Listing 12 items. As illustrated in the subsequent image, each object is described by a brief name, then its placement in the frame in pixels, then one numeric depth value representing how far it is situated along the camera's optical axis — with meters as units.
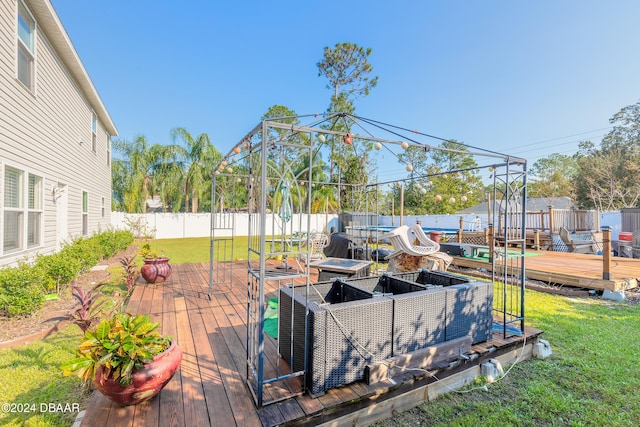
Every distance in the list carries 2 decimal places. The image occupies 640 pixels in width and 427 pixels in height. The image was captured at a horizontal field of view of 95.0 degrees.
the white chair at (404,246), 6.03
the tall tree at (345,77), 19.20
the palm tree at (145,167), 20.33
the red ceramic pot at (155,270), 5.38
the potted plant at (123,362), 1.84
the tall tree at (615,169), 20.61
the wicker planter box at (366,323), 2.14
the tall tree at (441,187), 25.56
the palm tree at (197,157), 21.20
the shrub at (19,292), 3.57
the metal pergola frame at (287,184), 2.06
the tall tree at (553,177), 27.42
